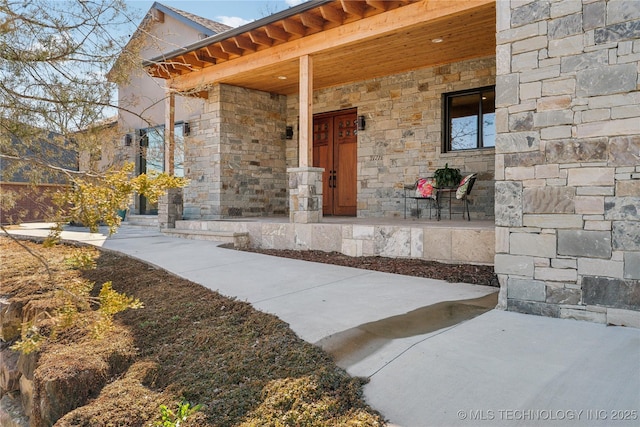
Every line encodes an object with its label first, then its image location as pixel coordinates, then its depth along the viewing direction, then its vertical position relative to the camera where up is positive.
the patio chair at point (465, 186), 5.79 +0.26
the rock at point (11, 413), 2.99 -1.54
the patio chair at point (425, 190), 6.39 +0.23
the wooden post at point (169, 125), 7.63 +1.46
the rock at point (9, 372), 3.35 -1.35
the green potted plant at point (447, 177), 6.11 +0.40
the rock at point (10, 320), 3.95 -1.09
